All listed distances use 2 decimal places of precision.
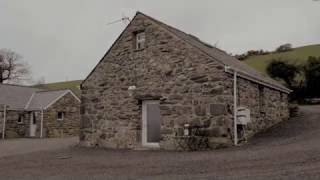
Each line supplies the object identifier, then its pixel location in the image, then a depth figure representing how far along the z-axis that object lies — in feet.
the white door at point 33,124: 108.91
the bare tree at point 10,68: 197.45
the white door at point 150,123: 56.65
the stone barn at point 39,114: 107.34
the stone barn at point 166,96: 49.83
